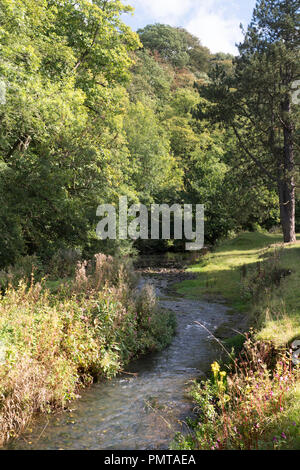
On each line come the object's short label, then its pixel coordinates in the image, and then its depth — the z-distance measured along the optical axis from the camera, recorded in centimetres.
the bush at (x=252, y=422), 438
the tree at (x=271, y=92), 2164
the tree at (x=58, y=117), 1393
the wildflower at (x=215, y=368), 490
